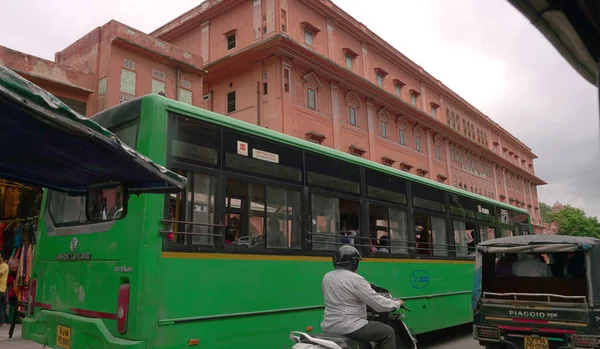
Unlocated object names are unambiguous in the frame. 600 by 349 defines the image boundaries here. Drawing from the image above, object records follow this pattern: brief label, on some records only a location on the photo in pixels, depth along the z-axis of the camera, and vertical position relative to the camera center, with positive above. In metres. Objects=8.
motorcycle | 3.86 -0.69
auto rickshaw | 5.83 -0.55
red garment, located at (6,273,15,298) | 10.48 -0.39
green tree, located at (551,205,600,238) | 69.06 +4.76
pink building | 16.45 +8.54
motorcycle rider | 4.11 -0.40
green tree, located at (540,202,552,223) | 78.44 +9.76
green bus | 4.32 +0.23
